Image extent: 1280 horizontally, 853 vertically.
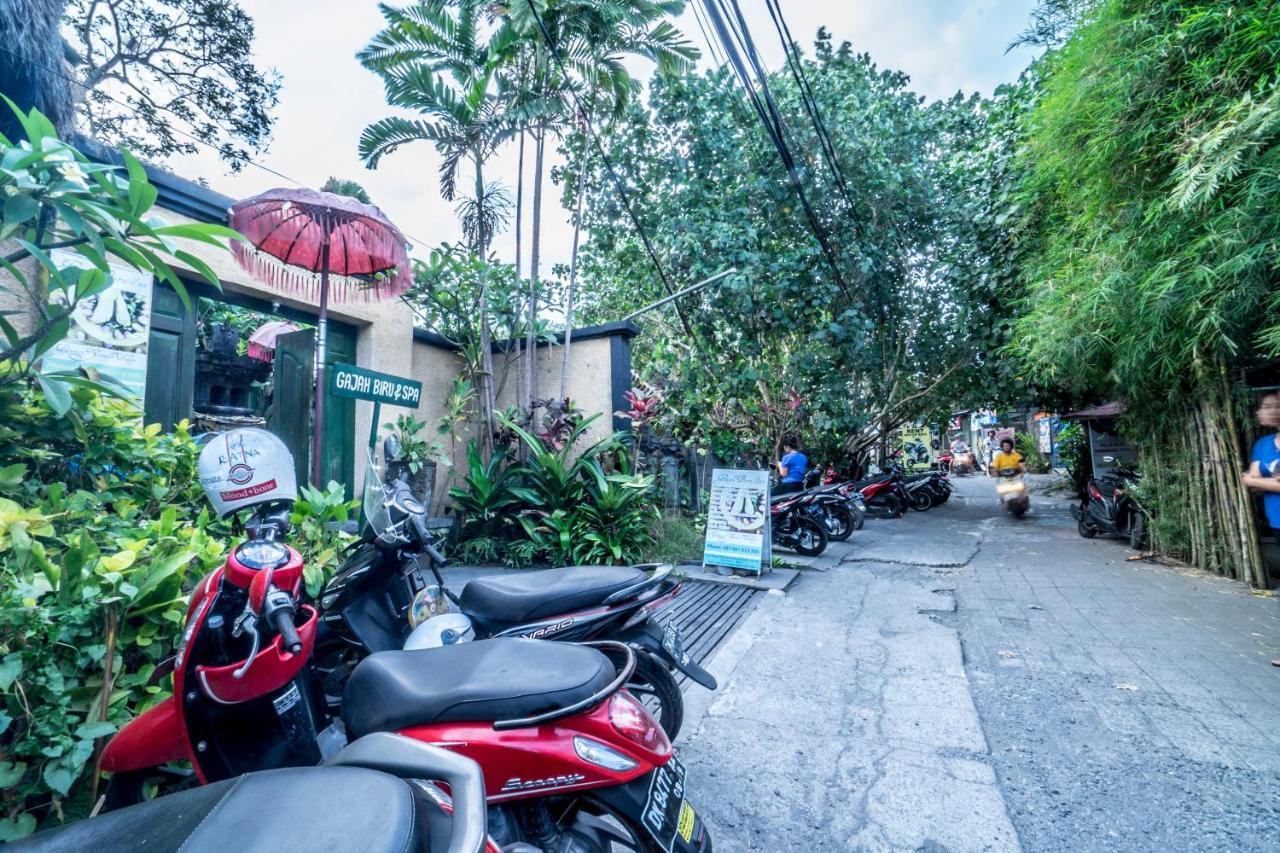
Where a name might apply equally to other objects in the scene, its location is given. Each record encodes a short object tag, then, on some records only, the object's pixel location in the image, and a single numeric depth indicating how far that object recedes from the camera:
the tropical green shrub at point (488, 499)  5.59
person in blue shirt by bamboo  3.93
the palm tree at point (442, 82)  6.05
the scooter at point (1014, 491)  9.77
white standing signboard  5.30
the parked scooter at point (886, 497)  10.26
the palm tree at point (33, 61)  3.04
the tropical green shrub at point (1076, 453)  10.36
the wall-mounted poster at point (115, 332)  3.76
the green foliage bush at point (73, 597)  1.38
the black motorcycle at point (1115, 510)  6.51
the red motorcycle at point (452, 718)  1.29
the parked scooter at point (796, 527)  6.45
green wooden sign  2.99
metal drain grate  3.68
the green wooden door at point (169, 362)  4.39
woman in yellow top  9.80
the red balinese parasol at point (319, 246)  3.87
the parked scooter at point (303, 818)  0.66
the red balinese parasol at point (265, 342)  8.37
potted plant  5.07
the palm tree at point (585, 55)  6.05
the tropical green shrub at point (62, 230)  1.51
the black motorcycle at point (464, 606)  2.19
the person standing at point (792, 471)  7.27
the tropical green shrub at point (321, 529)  2.43
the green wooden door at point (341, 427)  5.69
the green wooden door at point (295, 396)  4.43
